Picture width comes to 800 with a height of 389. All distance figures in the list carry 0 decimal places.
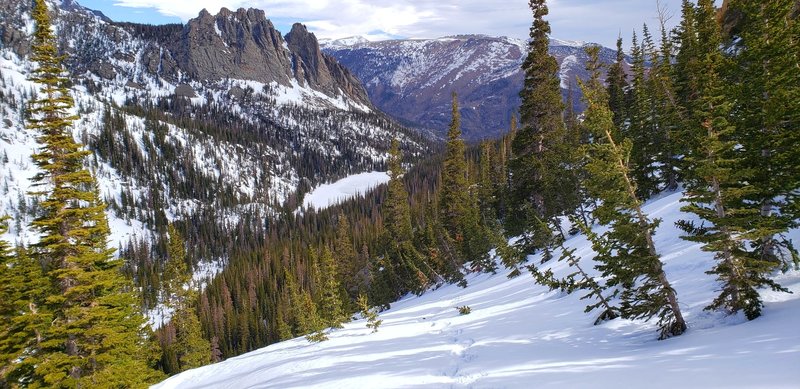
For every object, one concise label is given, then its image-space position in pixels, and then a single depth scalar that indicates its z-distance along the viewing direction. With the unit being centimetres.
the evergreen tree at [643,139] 2664
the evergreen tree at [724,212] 865
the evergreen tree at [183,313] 4388
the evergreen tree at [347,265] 5550
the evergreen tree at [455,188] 3640
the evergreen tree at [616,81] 4716
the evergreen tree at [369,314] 1920
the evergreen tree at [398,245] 4234
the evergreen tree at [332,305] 2402
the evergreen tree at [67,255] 1571
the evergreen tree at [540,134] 2520
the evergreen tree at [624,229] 918
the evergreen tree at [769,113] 964
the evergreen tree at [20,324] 1748
